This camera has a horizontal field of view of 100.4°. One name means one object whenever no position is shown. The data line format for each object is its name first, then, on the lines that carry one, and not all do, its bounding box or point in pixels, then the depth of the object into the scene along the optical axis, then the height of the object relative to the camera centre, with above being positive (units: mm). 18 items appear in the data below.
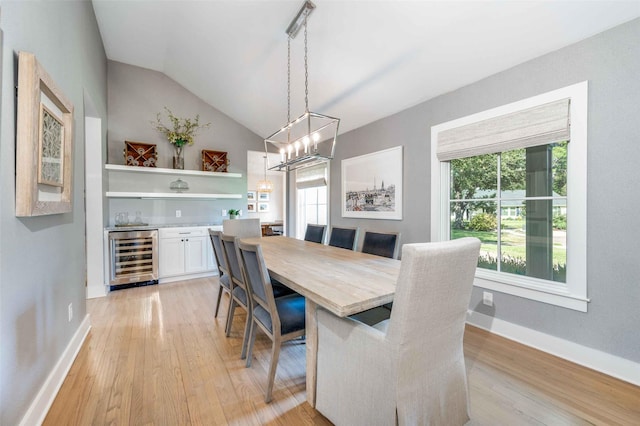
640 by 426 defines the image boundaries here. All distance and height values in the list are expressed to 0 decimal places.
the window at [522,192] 2021 +193
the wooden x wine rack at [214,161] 4862 +943
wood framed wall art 1290 +379
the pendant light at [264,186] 6215 +608
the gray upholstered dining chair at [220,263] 2508 -517
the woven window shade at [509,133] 2061 +710
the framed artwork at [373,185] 3441 +391
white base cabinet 4164 -684
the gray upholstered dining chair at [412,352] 1104 -651
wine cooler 3777 -660
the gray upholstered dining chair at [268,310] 1653 -669
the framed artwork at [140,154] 4246 +936
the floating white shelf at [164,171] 4047 +681
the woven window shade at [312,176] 4910 +702
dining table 1319 -412
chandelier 2386 +708
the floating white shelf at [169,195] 4102 +275
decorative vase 4614 +899
